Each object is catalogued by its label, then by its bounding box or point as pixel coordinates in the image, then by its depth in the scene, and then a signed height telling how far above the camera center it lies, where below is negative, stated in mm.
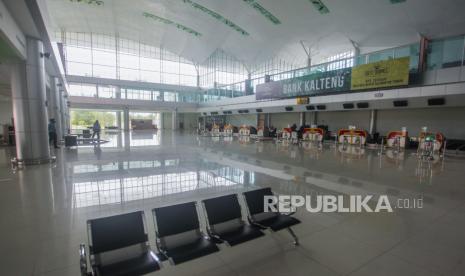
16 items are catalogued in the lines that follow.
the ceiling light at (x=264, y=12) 20350 +10160
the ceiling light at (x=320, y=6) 17789 +9150
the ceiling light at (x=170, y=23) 27031 +12125
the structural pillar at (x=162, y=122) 42625 -378
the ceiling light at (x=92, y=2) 24875 +12992
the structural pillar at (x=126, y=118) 33250 +266
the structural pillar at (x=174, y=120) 37844 +8
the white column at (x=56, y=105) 14987 +954
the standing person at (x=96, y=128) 17670 -650
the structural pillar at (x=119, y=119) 40269 +49
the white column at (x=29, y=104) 8219 +566
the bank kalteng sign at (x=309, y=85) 15531 +2804
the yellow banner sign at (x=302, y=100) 17809 +1633
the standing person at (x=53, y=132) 13297 -734
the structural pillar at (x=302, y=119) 22906 +168
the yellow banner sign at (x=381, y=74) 12508 +2788
